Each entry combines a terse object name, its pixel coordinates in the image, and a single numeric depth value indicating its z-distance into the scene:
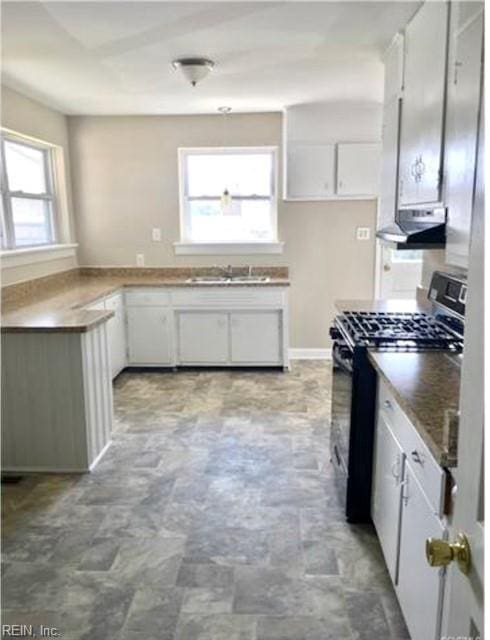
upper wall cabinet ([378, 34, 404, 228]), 2.91
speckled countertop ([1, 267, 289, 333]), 2.93
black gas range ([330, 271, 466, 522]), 2.26
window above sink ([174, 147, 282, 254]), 5.16
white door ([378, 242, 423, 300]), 5.20
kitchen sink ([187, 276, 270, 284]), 4.82
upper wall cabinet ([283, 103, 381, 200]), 4.82
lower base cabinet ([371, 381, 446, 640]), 1.42
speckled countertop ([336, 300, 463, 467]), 1.30
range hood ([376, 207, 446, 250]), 2.21
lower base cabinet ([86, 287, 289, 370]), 4.76
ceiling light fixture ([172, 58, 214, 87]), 3.19
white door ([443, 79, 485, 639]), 0.77
